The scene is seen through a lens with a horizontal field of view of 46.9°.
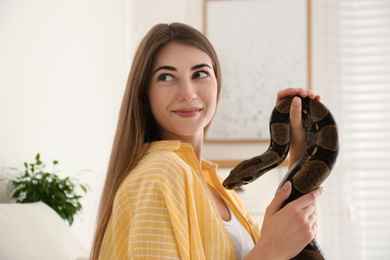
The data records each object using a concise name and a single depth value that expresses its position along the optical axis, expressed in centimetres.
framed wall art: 462
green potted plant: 228
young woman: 117
